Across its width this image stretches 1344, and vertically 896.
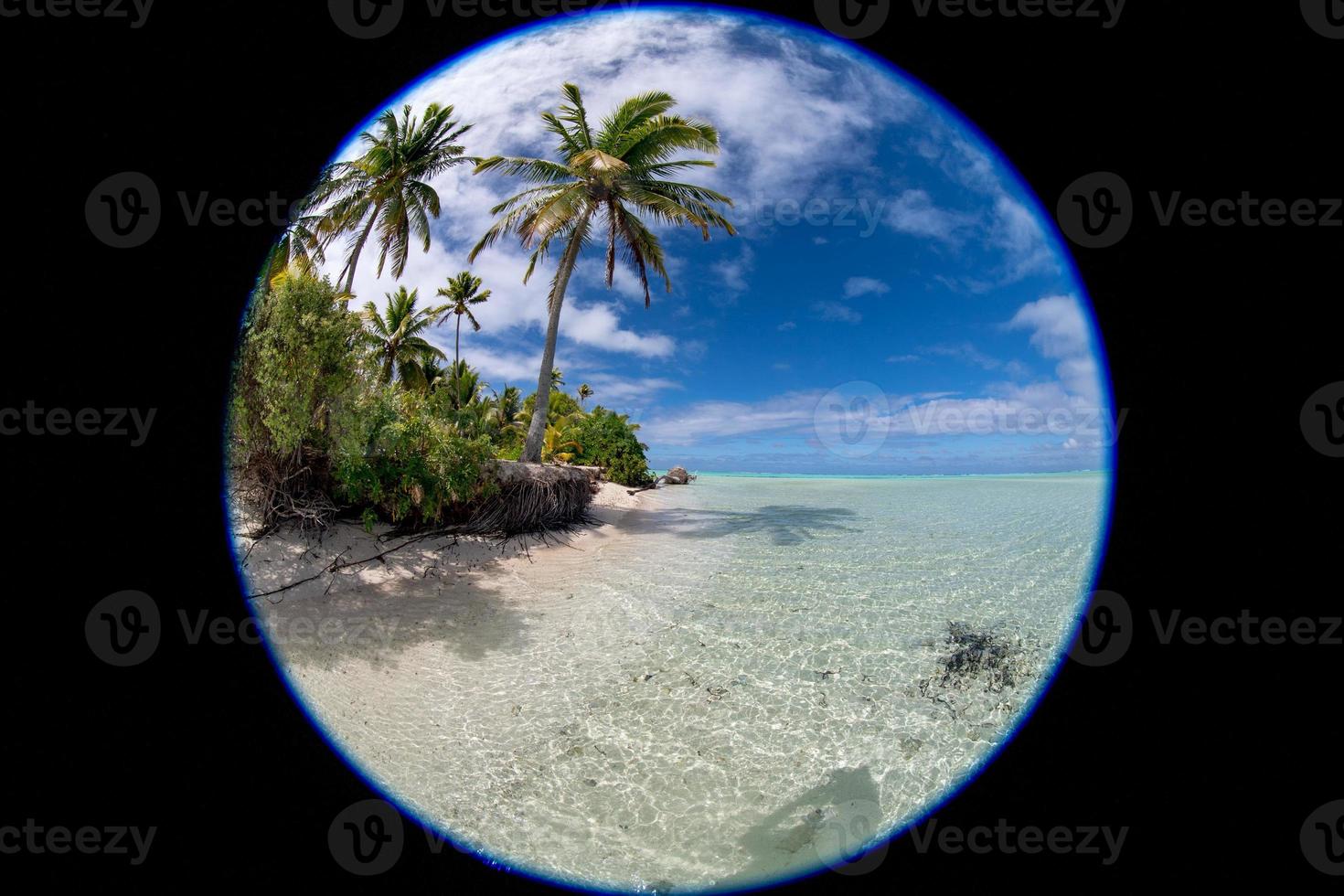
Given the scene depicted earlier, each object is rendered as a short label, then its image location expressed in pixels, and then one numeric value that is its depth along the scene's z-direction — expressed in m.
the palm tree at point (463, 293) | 26.48
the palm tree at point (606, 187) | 13.80
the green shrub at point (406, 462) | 7.61
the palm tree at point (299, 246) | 11.83
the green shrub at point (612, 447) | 27.29
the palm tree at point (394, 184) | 14.03
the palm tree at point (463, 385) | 25.02
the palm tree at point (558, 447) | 22.98
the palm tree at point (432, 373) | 24.86
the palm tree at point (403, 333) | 21.81
